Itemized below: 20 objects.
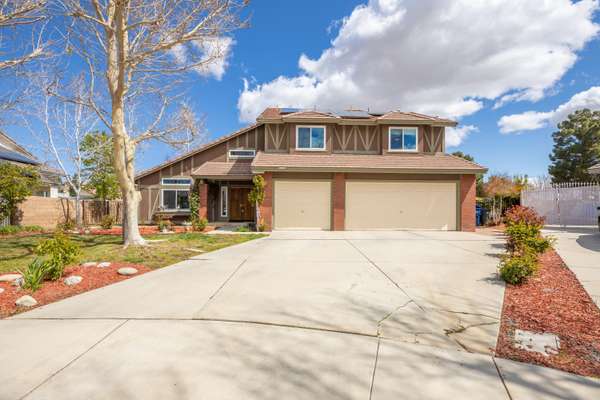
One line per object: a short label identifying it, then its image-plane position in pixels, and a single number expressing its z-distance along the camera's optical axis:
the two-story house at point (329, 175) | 14.04
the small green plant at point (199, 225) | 13.77
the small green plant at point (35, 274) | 4.84
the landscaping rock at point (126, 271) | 5.93
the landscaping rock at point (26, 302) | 4.20
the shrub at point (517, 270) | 5.00
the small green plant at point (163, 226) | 13.57
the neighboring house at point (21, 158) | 13.88
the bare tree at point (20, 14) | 5.70
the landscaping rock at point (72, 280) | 5.18
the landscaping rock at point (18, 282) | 5.00
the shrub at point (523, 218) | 7.04
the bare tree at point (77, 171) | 15.55
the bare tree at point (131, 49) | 7.37
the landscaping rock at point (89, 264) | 6.29
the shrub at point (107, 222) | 13.90
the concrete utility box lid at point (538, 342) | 2.88
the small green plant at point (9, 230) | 11.55
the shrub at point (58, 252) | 5.29
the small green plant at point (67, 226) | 12.79
